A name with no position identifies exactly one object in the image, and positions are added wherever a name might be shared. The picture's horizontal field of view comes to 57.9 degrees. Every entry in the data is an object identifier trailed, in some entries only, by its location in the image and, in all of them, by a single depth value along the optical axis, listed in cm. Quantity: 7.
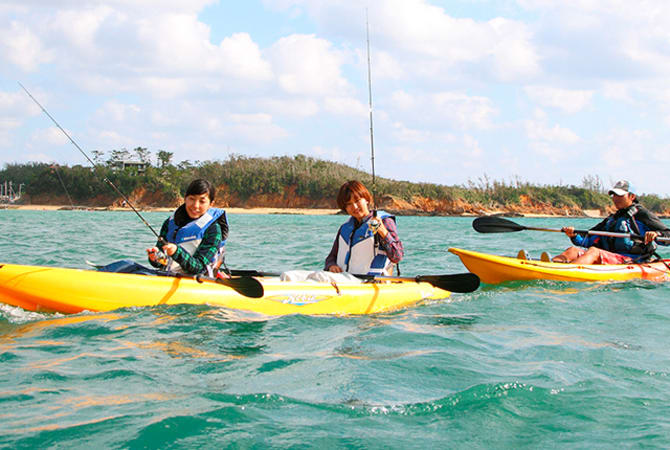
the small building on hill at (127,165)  5554
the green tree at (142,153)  5831
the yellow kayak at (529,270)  766
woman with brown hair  545
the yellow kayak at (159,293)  451
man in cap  802
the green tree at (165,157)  5631
